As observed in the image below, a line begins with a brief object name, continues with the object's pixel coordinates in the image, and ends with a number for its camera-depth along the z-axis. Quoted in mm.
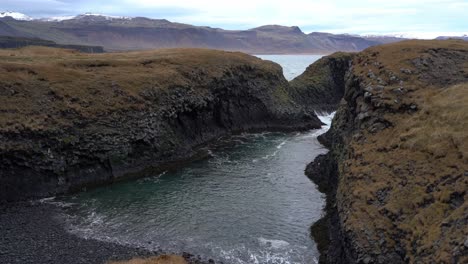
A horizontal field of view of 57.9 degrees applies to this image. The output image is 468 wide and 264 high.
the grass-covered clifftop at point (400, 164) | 28828
